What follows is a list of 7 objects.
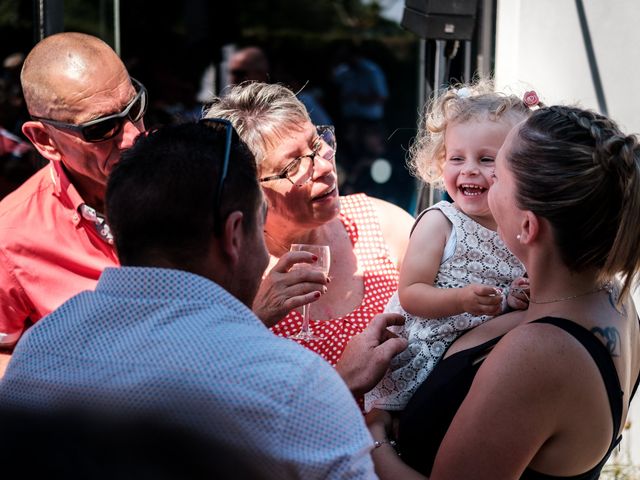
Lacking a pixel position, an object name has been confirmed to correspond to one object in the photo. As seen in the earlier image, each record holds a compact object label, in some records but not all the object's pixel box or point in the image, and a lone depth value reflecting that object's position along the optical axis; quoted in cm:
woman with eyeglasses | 288
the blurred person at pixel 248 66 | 768
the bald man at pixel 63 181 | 278
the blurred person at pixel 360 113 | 988
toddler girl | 261
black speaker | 371
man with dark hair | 145
